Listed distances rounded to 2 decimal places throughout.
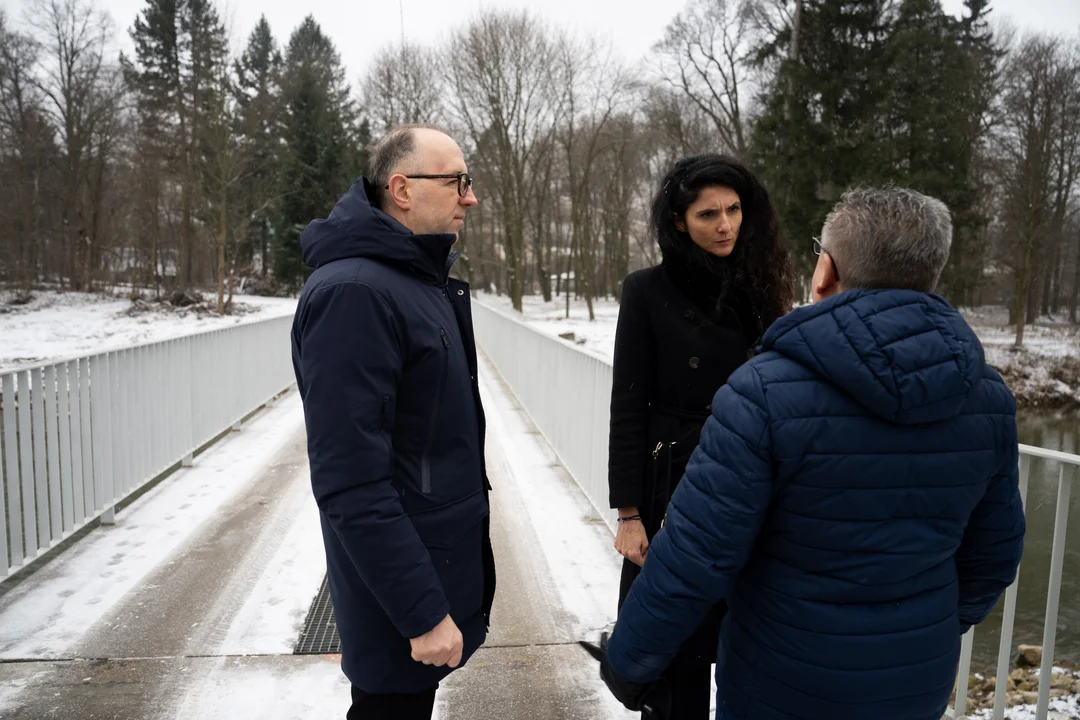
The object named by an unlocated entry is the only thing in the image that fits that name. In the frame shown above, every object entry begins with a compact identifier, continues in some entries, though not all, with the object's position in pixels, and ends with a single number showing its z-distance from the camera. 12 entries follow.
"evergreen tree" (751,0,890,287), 22.00
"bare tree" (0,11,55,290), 28.66
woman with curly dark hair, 2.27
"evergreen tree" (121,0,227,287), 28.77
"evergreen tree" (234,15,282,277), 35.91
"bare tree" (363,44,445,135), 37.94
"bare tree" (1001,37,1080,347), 24.84
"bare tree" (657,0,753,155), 30.06
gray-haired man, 1.39
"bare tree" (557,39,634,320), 34.91
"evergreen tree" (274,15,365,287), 38.16
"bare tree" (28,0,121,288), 31.23
